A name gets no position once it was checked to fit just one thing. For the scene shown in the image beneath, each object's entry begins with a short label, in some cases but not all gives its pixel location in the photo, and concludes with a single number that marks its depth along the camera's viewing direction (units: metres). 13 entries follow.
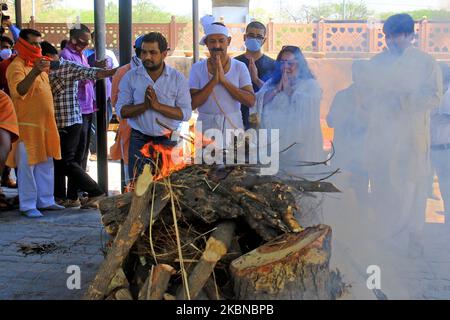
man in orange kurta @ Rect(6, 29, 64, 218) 5.97
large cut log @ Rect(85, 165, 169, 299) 3.25
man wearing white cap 5.44
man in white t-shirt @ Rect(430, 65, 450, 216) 5.75
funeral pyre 3.09
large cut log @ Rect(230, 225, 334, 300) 3.06
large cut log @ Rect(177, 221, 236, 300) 3.06
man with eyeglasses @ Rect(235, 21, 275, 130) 6.12
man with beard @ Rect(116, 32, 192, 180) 5.20
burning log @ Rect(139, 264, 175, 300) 3.02
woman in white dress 5.34
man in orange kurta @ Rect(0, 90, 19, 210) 5.68
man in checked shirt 6.30
